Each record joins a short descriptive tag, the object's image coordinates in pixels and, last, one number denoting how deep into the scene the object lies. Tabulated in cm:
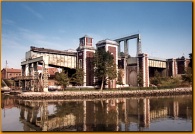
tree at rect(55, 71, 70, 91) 5103
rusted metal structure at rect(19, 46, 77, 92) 5166
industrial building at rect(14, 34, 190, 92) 5502
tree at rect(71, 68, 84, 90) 5497
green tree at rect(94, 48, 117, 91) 5372
